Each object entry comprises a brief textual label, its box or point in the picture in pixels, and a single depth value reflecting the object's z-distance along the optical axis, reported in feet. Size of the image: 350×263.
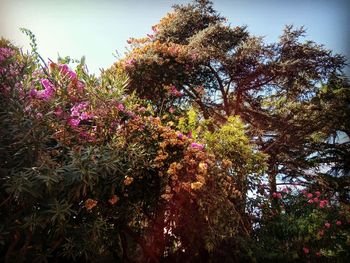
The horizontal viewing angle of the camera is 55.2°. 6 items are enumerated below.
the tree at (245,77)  24.13
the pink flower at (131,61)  23.27
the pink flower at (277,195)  19.37
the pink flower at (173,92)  21.63
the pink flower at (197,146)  13.88
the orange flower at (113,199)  11.75
